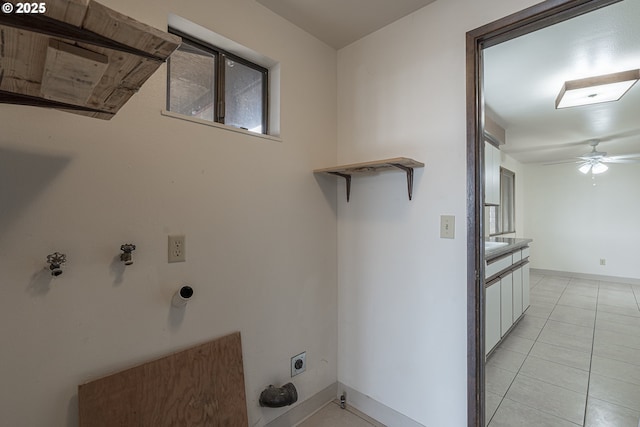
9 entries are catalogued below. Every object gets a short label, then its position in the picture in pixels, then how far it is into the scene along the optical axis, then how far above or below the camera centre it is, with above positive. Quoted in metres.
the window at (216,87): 1.41 +0.74
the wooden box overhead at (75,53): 0.53 +0.36
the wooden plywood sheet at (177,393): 1.07 -0.75
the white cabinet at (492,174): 2.52 +0.42
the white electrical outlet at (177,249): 1.27 -0.14
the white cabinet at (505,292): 2.29 -0.72
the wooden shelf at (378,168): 1.52 +0.31
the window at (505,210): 3.48 +0.11
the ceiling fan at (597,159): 4.09 +0.91
